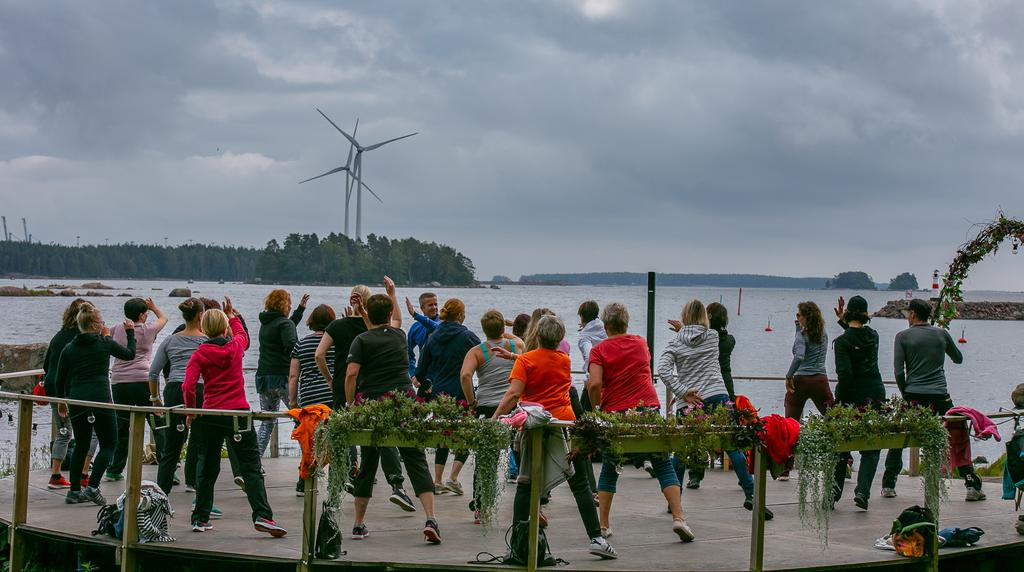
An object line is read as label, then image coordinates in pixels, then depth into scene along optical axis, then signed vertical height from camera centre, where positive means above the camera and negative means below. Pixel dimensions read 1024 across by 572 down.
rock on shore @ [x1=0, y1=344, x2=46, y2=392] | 35.88 -2.92
